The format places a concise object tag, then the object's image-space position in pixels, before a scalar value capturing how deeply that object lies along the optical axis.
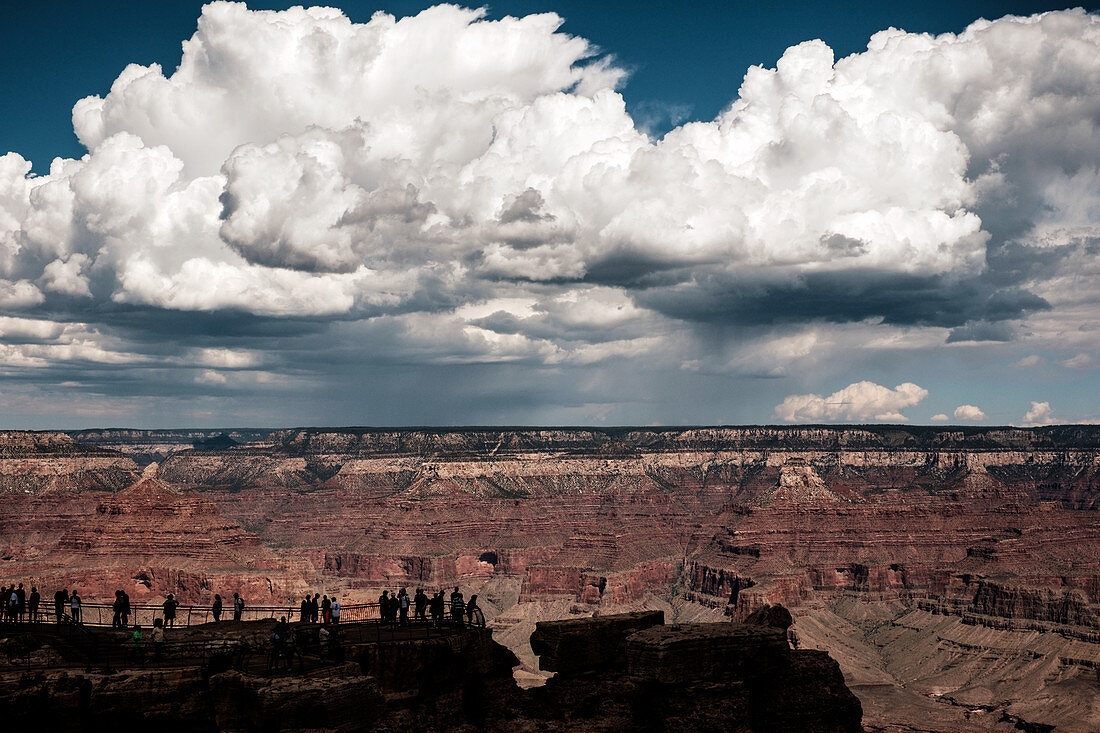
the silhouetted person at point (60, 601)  63.64
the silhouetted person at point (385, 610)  58.12
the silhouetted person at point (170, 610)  63.09
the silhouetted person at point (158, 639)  49.03
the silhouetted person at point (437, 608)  56.47
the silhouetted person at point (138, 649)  49.07
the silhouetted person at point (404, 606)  57.12
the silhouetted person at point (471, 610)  56.49
